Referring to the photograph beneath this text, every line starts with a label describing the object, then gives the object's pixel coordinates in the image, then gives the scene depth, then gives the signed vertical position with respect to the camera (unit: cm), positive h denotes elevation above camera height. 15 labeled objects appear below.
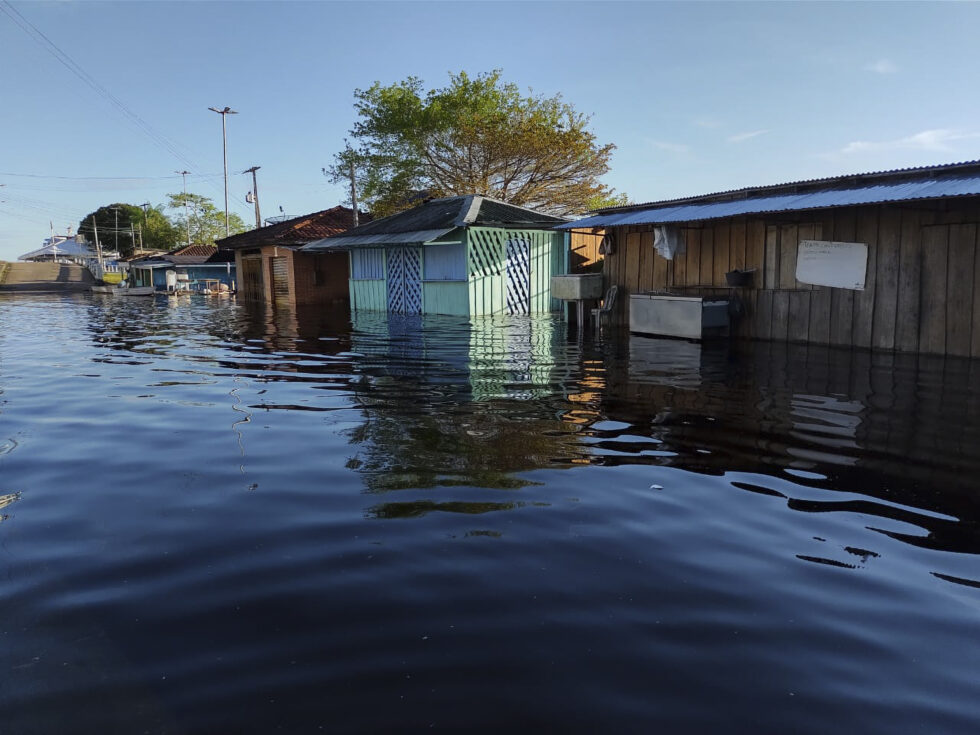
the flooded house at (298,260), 3297 +168
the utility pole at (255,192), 4766 +705
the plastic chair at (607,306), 1733 -32
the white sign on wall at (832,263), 1230 +49
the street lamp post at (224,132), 5006 +1145
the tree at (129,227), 8600 +872
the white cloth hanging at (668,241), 1527 +110
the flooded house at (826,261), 1099 +55
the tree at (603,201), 3611 +468
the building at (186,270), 5006 +212
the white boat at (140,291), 4643 +42
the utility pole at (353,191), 3483 +508
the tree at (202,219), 8131 +881
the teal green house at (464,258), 2205 +122
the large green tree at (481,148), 3244 +680
